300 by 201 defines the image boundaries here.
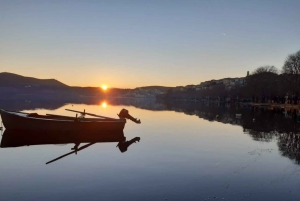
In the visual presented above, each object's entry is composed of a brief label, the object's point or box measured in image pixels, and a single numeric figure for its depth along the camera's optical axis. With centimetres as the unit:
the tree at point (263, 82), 10419
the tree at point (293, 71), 7888
